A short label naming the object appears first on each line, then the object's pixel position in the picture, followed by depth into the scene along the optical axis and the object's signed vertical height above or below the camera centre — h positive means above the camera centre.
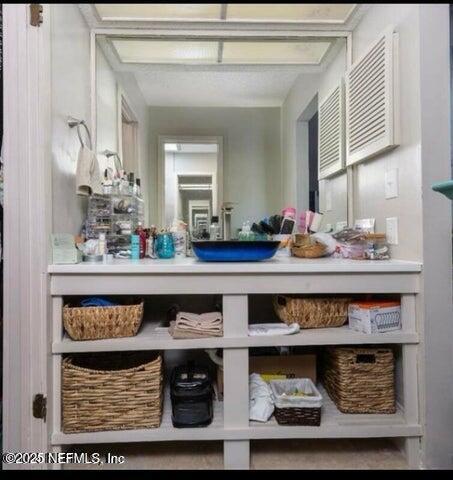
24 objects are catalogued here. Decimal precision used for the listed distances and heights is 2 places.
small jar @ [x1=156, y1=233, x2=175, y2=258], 1.47 +0.00
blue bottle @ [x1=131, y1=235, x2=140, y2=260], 1.47 -0.01
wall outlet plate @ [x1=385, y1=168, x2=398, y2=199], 1.36 +0.26
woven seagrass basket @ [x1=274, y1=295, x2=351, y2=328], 1.28 -0.27
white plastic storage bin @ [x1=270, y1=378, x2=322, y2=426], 1.21 -0.62
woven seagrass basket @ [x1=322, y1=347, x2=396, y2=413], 1.27 -0.55
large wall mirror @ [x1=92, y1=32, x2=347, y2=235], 1.71 +0.66
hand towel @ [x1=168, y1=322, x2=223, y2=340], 1.19 -0.33
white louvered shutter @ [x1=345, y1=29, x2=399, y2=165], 1.32 +0.64
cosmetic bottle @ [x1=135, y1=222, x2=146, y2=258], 1.50 +0.02
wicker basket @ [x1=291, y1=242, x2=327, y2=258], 1.52 -0.03
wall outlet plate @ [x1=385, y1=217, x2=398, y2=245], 1.36 +0.06
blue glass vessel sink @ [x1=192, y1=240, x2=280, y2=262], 1.23 -0.02
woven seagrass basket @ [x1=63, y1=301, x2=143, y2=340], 1.16 -0.28
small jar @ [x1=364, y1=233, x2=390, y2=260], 1.40 -0.01
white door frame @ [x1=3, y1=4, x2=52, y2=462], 1.10 +0.06
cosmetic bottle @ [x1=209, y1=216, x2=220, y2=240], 1.69 +0.08
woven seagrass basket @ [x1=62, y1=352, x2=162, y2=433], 1.18 -0.56
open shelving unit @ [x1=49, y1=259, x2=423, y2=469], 1.17 -0.34
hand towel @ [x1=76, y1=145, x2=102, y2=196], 1.36 +0.31
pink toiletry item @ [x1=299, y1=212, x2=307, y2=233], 1.76 +0.11
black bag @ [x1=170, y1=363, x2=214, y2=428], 1.20 -0.59
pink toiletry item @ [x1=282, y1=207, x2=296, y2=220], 1.74 +0.17
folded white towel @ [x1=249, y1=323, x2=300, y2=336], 1.22 -0.33
